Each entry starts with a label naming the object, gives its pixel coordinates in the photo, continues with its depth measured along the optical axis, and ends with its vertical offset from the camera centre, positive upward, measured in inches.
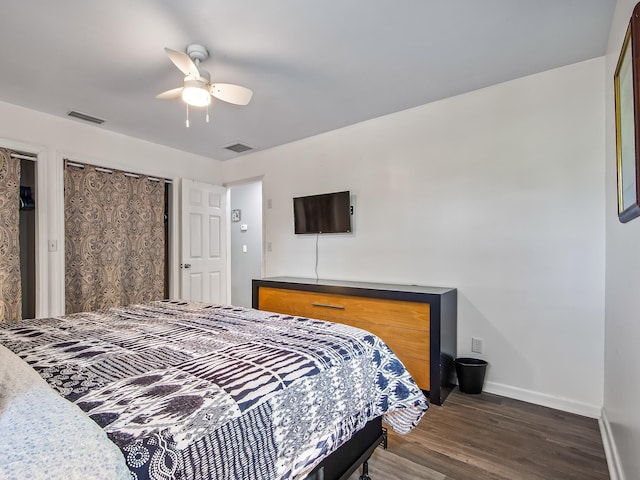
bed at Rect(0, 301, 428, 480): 32.0 -17.9
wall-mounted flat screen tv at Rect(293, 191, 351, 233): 138.3 +11.2
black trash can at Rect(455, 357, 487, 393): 102.4 -42.4
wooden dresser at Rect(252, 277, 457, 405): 97.3 -25.3
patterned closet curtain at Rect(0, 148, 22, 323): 115.4 +0.0
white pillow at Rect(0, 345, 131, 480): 24.2 -16.2
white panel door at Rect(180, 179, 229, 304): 168.7 -1.8
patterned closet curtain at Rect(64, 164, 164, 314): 134.0 +0.7
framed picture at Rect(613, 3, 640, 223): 46.3 +19.4
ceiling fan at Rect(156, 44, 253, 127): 82.1 +39.8
